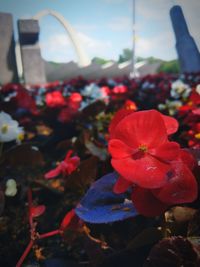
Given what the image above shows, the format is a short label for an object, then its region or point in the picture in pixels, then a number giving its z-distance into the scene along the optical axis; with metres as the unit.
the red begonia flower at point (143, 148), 0.07
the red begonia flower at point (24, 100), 0.97
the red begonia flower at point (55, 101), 1.16
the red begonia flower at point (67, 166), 0.15
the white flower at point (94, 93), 1.43
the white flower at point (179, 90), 1.15
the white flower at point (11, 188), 0.18
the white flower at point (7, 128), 0.18
